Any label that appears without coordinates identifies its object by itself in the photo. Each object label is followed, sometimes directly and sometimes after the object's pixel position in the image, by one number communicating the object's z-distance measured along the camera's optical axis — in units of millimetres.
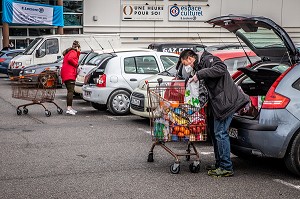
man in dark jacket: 7191
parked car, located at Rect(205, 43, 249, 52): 19347
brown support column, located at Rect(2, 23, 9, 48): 29797
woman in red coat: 13781
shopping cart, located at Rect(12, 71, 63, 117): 13297
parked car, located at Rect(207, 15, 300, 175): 7082
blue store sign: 29469
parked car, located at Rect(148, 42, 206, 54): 22000
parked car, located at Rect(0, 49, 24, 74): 26297
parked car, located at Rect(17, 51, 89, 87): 20992
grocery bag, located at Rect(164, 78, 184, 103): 7871
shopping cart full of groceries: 7441
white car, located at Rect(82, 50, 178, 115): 13547
